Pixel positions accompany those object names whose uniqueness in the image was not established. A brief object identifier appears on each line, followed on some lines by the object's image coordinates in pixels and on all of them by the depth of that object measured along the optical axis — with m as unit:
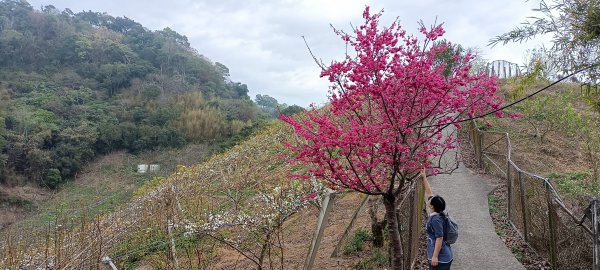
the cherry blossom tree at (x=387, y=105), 3.80
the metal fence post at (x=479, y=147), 11.64
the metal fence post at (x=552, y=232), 4.67
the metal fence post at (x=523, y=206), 5.95
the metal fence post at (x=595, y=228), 3.58
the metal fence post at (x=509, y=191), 7.12
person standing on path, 3.95
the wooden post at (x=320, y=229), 4.84
